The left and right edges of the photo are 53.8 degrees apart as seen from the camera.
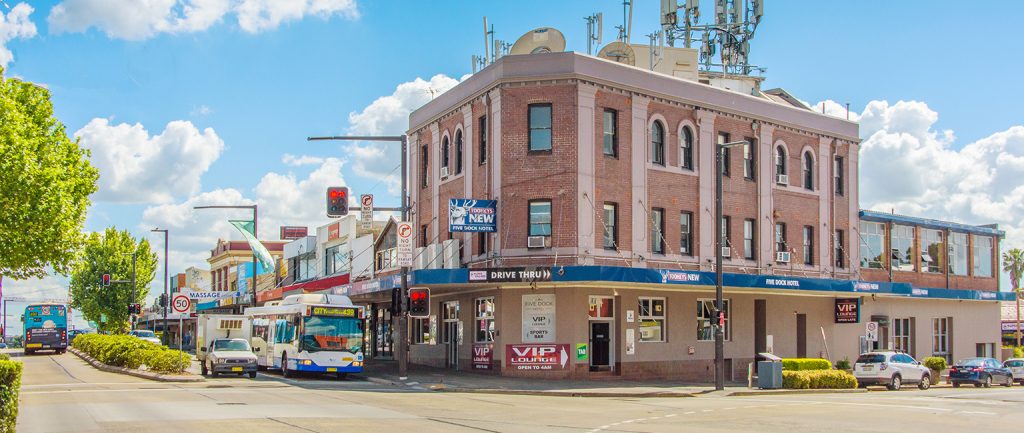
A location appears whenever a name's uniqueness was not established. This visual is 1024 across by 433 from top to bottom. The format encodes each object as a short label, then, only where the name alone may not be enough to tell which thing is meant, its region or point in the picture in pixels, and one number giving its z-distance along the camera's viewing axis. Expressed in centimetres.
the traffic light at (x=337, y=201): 3156
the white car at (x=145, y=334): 6299
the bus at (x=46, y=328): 6406
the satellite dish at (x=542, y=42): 3831
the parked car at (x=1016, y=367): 4491
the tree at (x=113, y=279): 8175
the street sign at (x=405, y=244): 3331
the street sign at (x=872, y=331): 4159
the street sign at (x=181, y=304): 3656
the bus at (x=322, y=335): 3403
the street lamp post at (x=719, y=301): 3238
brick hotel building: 3459
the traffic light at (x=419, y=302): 3262
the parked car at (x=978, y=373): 4125
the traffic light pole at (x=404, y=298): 3304
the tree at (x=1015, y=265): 9594
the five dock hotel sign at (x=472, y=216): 3469
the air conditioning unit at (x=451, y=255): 3803
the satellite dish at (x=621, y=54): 4084
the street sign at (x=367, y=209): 3609
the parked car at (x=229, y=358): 3422
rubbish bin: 3394
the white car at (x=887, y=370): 3719
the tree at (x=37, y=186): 2694
